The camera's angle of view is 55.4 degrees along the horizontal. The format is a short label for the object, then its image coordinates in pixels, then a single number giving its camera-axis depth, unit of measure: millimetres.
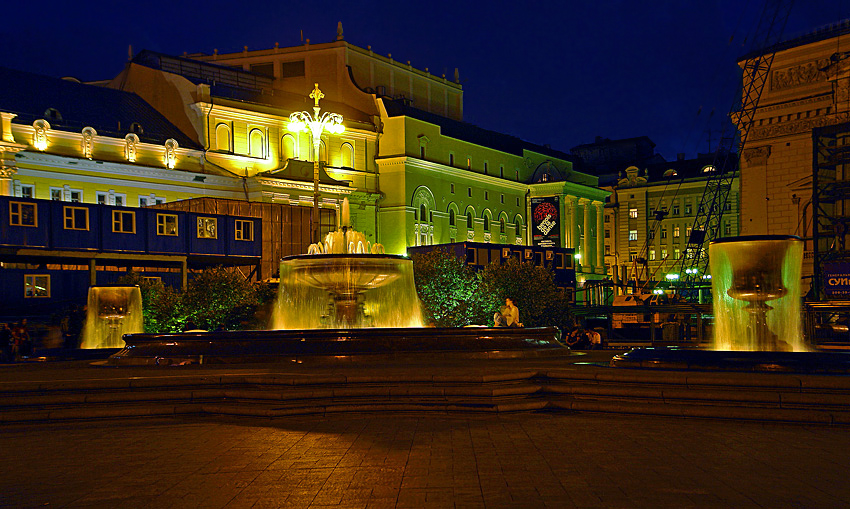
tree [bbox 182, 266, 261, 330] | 30078
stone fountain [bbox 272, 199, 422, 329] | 17469
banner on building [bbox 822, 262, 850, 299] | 33938
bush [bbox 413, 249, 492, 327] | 37312
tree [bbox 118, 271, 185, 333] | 29266
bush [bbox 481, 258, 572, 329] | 39438
